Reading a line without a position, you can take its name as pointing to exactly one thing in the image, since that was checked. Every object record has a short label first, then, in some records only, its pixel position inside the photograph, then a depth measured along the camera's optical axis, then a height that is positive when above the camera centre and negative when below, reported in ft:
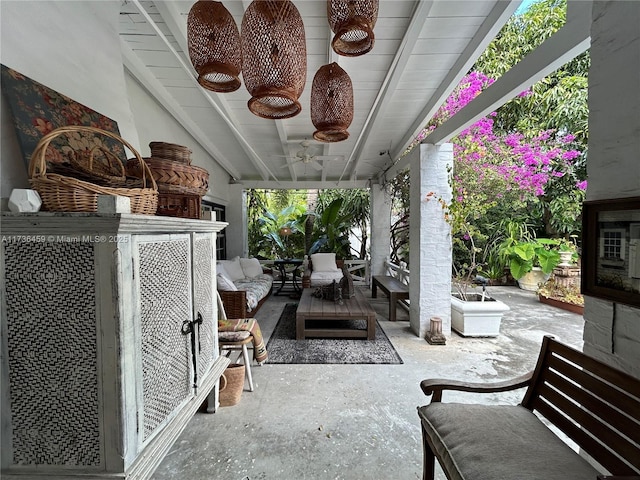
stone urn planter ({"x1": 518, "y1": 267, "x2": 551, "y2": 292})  20.43 -3.61
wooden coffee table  11.47 -3.66
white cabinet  3.14 -1.40
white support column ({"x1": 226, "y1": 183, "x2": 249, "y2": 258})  20.83 +0.67
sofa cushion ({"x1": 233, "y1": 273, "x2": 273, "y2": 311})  13.60 -3.29
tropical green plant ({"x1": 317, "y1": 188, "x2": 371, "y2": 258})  25.20 +1.89
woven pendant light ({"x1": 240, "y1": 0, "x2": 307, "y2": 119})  3.48 +2.41
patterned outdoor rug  9.86 -4.67
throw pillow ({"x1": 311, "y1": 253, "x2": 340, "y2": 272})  20.25 -2.39
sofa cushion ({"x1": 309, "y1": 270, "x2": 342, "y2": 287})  18.37 -3.28
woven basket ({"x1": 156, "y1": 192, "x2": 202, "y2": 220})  4.83 +0.44
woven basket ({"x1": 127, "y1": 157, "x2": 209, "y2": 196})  4.58 +0.98
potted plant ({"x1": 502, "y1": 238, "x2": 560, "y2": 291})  19.43 -2.08
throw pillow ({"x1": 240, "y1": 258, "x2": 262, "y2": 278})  18.61 -2.60
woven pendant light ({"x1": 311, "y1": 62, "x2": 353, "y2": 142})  4.85 +2.38
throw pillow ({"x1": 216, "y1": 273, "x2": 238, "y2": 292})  12.38 -2.50
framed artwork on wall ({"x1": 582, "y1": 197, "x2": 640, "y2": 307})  3.62 -0.26
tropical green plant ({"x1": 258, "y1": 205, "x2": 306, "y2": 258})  24.40 -0.27
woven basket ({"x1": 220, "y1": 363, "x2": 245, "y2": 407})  7.16 -4.11
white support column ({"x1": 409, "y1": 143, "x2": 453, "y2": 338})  11.55 -0.23
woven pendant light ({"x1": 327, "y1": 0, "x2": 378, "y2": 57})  3.46 +2.75
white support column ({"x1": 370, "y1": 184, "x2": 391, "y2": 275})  21.36 +0.15
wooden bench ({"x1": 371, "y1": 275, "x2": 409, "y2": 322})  14.37 -3.25
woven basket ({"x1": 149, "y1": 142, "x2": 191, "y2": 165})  4.85 +1.40
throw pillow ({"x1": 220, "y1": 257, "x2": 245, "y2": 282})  16.66 -2.48
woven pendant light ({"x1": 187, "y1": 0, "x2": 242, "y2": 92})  3.86 +2.75
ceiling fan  12.70 +3.91
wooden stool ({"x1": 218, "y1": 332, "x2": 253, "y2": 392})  7.57 -3.24
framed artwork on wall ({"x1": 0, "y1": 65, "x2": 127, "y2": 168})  3.70 +1.72
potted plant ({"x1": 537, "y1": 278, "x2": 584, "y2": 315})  15.58 -3.88
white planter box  11.71 -3.76
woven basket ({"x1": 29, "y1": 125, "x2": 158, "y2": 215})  3.11 +0.47
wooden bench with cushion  3.30 -2.85
